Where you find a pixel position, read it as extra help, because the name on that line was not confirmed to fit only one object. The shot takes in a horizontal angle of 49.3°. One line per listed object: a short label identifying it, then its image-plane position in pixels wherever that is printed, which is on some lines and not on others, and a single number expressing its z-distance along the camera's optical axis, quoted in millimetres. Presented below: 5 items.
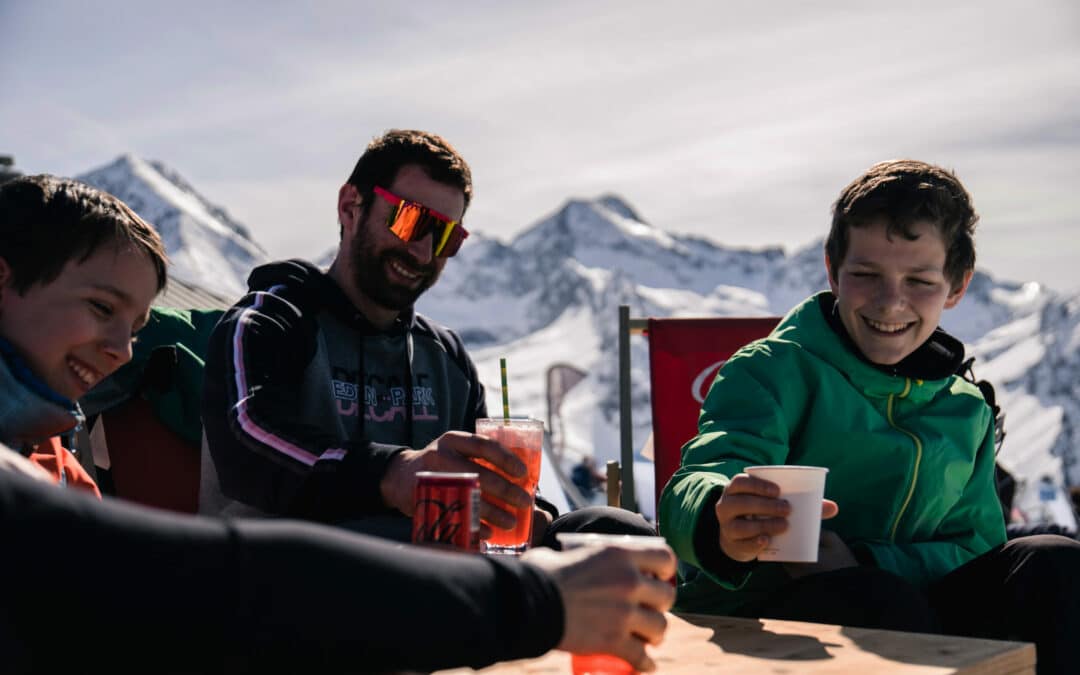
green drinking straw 2663
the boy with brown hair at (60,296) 2248
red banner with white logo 5551
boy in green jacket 2723
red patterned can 1919
